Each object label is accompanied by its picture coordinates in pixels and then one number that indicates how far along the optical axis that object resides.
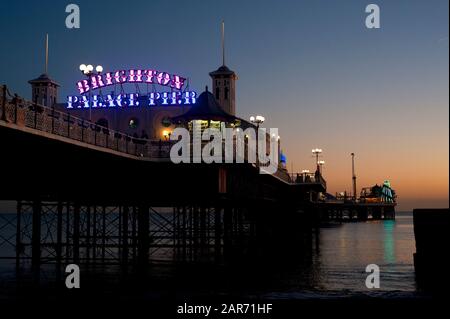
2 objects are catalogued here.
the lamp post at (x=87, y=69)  37.31
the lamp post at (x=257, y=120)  49.47
